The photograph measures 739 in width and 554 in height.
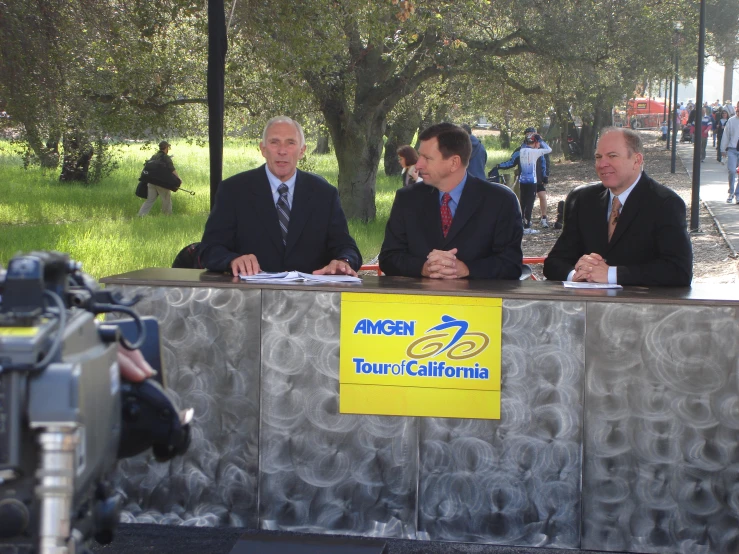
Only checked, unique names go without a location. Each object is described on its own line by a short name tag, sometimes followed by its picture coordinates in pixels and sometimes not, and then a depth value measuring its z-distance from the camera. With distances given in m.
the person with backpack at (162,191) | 23.14
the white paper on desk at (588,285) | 4.95
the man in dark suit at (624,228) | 5.19
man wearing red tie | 5.62
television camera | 1.95
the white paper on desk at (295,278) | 4.98
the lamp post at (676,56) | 26.70
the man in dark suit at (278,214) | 5.75
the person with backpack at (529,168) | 19.28
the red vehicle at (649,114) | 68.07
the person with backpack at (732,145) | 20.23
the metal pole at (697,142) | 17.69
